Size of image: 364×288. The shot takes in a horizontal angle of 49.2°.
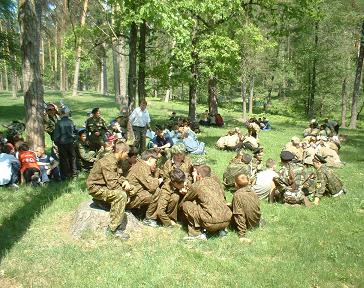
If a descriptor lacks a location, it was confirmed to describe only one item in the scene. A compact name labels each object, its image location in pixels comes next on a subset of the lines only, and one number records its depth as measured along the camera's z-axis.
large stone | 7.44
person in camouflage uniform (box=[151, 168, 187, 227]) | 7.99
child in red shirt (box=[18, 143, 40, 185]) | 10.27
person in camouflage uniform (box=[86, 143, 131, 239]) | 7.32
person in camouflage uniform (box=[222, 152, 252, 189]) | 10.72
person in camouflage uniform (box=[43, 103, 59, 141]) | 13.19
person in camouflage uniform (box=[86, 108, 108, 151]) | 12.82
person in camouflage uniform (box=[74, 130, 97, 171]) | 11.71
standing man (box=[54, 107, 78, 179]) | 10.67
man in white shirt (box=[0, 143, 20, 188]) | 9.97
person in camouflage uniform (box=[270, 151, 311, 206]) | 9.83
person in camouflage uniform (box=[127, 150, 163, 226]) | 8.01
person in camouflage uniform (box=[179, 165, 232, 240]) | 7.39
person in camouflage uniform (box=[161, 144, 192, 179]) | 9.53
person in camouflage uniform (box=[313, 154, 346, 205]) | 10.28
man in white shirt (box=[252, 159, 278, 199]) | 10.27
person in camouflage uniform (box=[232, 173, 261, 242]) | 7.73
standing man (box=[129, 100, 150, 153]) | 14.16
